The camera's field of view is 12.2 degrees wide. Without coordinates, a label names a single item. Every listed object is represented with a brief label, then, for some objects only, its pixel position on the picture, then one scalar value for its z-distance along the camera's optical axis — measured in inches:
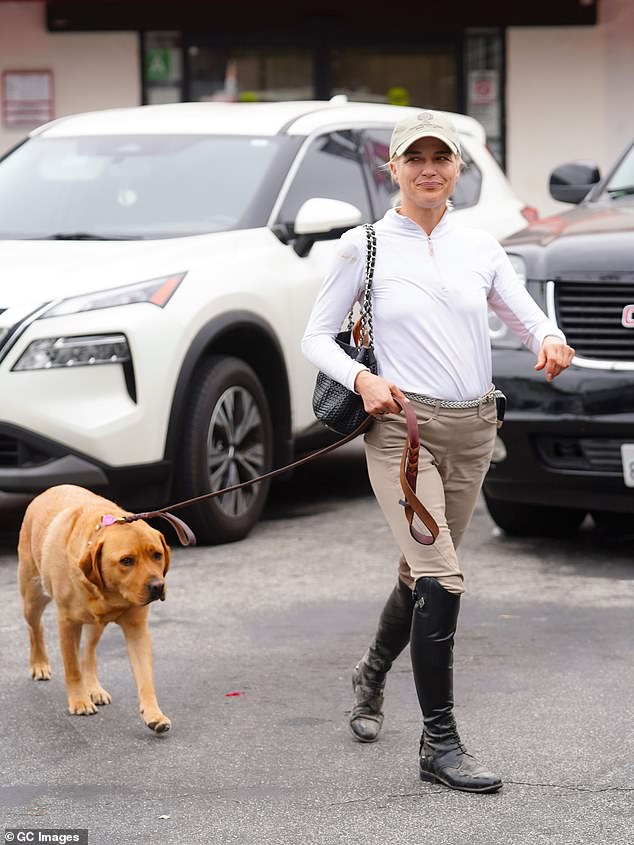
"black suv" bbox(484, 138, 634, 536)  468.0
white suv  481.4
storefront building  1083.2
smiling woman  308.9
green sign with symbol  1102.4
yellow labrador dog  333.0
